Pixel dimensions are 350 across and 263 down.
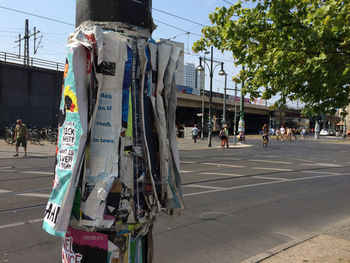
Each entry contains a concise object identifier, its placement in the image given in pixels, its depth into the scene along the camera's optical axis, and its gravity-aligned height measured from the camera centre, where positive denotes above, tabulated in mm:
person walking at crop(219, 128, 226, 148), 24280 -461
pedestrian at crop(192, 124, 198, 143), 29578 -239
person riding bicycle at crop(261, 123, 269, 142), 25344 -120
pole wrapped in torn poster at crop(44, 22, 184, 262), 1582 -78
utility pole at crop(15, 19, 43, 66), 36156 +10621
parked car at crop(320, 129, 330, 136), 72875 +171
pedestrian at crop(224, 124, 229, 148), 24139 -127
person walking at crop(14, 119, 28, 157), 14670 -456
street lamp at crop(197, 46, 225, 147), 25359 +5297
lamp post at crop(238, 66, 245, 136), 30800 +930
